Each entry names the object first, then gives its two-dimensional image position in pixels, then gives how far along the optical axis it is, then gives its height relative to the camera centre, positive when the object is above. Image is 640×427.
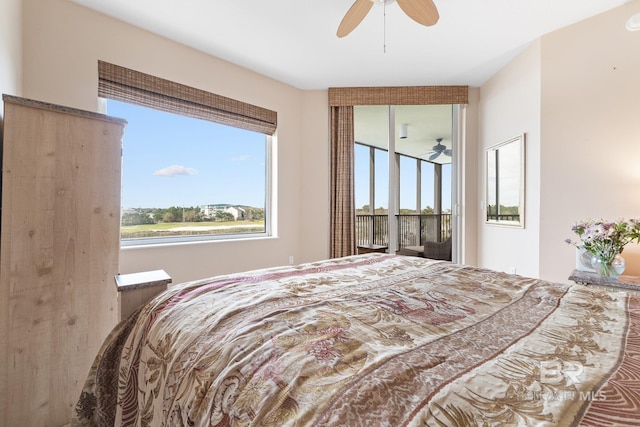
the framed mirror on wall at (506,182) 3.08 +0.34
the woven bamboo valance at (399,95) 3.82 +1.57
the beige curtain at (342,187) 3.98 +0.35
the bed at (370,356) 0.52 -0.34
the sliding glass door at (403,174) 4.11 +0.55
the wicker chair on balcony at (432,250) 4.05 -0.54
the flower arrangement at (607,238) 2.07 -0.18
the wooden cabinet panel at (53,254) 1.31 -0.20
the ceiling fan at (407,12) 1.87 +1.35
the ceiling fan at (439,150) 4.11 +0.89
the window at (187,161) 2.77 +0.57
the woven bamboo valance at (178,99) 2.54 +1.16
